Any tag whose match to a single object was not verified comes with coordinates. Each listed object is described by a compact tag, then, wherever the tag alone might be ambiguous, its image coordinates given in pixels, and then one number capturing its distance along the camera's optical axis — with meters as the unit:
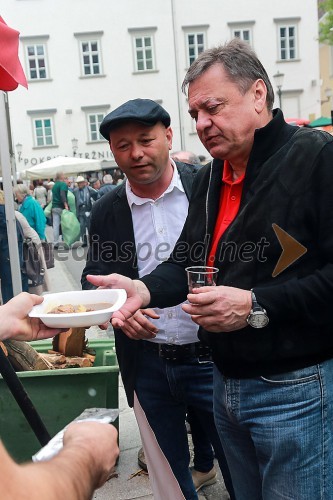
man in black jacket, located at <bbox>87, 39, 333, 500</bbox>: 1.70
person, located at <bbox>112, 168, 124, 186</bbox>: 19.39
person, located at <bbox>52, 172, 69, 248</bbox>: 15.85
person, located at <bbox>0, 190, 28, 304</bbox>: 6.47
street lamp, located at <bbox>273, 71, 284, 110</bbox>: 23.78
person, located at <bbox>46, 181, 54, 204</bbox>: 22.04
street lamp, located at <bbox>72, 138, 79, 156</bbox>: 33.69
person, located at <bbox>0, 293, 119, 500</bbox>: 1.01
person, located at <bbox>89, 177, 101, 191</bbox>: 20.83
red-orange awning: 2.90
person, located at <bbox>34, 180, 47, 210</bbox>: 21.36
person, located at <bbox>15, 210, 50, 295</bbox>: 6.57
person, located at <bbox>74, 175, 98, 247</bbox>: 16.83
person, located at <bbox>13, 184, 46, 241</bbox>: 10.41
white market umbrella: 22.20
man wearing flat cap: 2.54
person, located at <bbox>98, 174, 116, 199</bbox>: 15.10
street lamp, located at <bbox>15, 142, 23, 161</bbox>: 33.16
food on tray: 1.98
